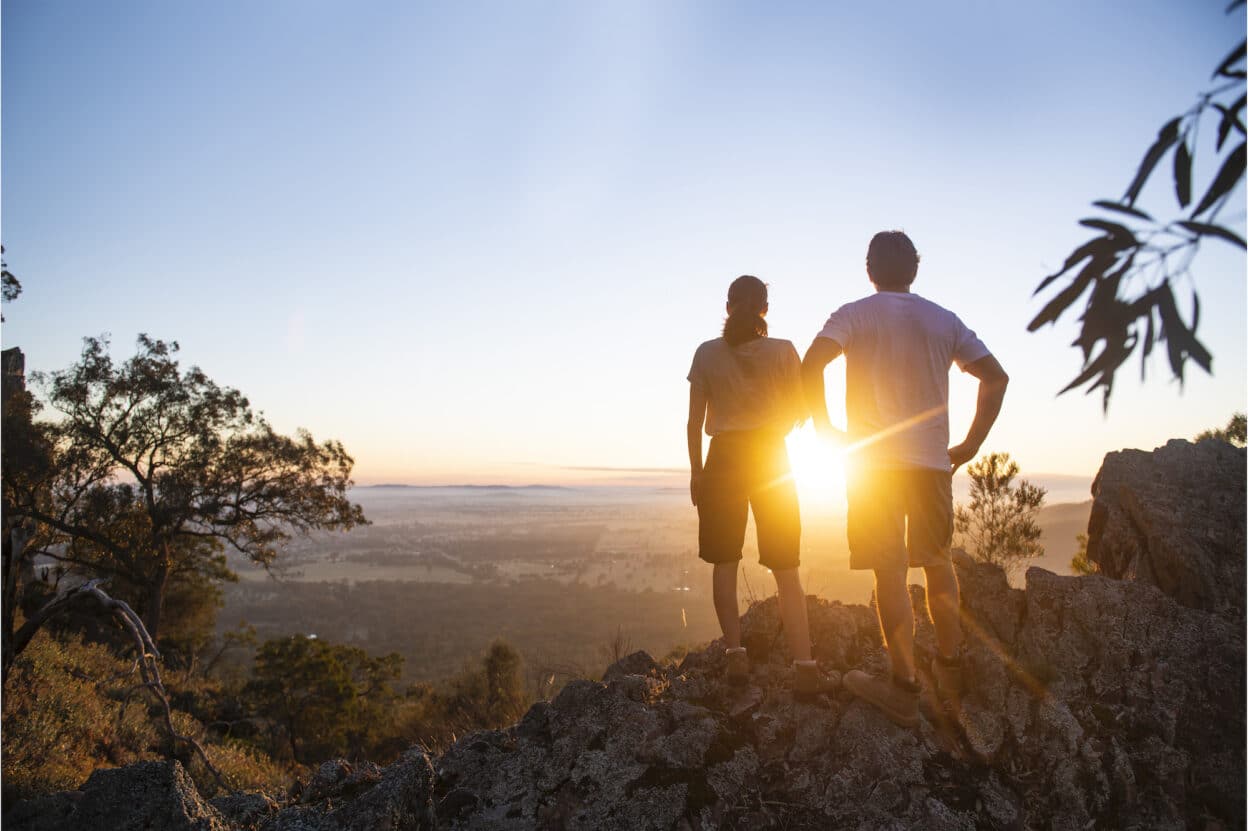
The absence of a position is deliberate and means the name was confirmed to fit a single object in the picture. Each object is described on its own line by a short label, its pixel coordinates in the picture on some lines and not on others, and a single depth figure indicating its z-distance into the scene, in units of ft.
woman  12.81
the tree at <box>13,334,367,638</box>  49.24
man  11.21
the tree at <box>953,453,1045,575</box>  27.50
